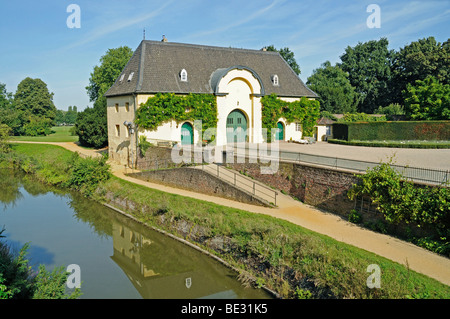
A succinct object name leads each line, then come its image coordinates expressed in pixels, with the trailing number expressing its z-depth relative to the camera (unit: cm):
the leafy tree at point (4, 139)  3959
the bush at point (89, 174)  2512
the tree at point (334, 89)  5169
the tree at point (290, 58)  5353
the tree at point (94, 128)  4038
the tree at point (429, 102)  3741
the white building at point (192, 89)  2831
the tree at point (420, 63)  4668
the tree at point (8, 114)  4653
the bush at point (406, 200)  1261
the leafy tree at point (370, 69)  5638
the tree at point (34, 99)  6912
